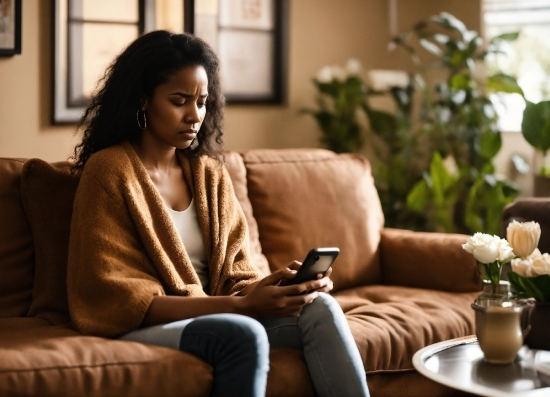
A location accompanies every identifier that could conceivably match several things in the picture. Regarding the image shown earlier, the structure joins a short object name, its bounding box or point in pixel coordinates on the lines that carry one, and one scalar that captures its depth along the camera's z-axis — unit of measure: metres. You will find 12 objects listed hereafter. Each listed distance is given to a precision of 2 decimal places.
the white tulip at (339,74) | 3.82
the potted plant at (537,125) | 3.19
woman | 1.97
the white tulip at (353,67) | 3.83
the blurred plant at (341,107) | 3.77
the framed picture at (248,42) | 3.46
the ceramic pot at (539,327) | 1.93
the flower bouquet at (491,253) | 1.88
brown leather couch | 1.87
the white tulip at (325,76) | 3.79
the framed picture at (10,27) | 2.73
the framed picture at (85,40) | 2.92
